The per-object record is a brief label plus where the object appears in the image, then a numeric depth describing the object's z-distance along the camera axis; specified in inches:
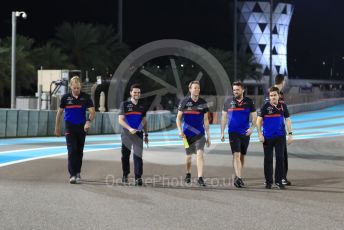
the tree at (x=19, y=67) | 1550.2
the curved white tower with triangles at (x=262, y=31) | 4750.7
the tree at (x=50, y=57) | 1763.0
